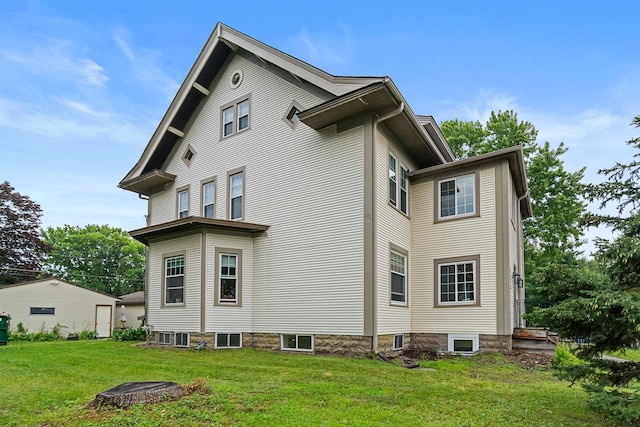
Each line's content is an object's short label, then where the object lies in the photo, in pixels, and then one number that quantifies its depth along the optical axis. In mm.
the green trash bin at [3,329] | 17984
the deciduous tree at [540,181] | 26141
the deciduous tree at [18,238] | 33219
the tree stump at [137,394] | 6156
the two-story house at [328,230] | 12570
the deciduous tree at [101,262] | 50094
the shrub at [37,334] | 22391
